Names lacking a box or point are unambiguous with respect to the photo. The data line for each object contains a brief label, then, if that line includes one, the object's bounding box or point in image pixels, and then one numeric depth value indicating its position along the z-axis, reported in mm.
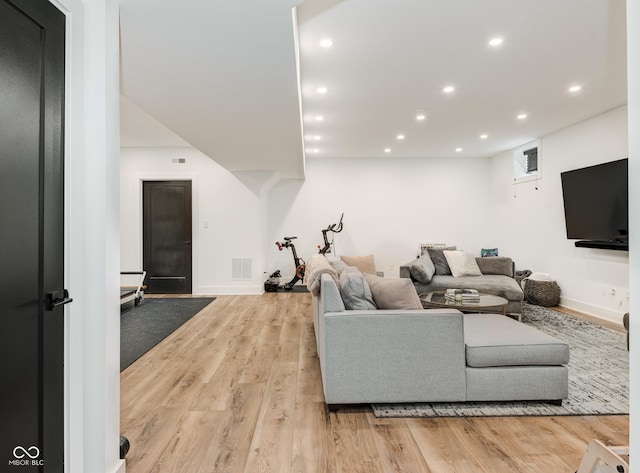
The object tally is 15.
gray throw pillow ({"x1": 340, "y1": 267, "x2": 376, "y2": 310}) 2516
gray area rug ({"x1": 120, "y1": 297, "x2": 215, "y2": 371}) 3615
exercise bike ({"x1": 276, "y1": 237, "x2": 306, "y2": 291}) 6926
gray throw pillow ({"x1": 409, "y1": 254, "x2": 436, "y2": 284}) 5176
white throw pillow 5449
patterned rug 2271
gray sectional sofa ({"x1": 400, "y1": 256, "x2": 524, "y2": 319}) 4676
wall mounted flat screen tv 4285
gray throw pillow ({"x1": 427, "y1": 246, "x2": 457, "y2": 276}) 5641
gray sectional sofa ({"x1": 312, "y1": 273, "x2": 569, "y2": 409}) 2285
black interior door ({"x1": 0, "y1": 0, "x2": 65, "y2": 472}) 1143
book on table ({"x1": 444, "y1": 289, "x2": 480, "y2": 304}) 3789
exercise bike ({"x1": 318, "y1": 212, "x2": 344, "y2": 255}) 7052
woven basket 5438
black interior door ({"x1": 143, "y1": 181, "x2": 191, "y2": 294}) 6801
